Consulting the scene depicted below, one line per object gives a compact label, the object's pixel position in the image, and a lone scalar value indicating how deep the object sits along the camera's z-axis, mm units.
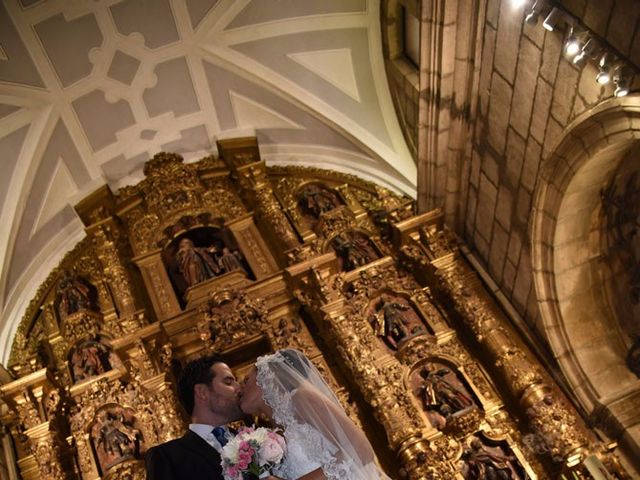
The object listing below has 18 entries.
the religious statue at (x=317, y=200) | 10914
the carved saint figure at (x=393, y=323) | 9000
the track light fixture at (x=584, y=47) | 5727
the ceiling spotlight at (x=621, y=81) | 5703
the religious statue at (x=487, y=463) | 7711
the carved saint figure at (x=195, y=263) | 10156
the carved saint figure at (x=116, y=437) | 8383
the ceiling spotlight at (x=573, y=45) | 6065
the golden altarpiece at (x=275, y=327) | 7996
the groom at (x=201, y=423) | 3984
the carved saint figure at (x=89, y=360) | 9477
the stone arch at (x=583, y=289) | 7188
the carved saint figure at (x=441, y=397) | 8219
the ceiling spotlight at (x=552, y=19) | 6227
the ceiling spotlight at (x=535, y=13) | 6457
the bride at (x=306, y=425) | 3928
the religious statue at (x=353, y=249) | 9922
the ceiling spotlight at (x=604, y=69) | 5824
